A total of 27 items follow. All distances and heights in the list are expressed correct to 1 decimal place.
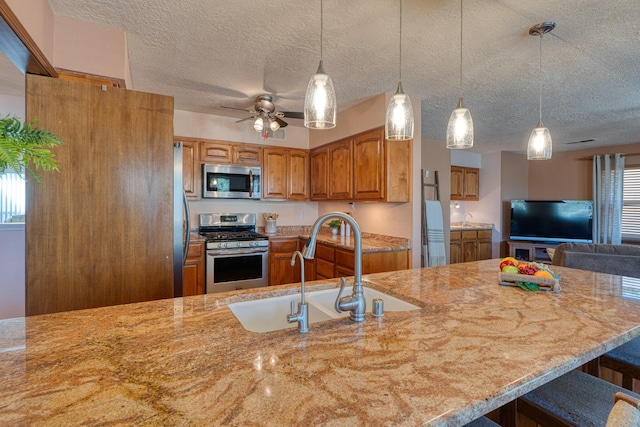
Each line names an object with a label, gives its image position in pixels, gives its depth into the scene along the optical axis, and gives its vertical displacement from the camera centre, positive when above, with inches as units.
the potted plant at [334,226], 166.4 -7.7
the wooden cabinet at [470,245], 225.6 -25.2
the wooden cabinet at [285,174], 172.1 +21.3
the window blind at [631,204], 204.5 +5.1
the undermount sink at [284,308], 55.1 -17.8
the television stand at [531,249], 228.7 -28.0
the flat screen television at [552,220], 217.6 -6.3
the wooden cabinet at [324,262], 121.7 -21.7
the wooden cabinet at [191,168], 152.5 +21.2
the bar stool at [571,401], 39.9 -25.6
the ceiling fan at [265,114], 127.9 +40.2
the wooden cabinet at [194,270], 138.7 -26.5
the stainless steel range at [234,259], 143.2 -22.7
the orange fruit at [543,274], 60.4 -12.1
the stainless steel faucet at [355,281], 43.1 -10.2
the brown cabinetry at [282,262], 159.5 -26.3
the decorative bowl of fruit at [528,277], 59.9 -12.8
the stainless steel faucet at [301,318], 40.4 -13.7
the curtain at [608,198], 207.8 +9.5
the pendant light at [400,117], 60.7 +18.6
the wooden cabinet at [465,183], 241.0 +22.5
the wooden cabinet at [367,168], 124.6 +18.8
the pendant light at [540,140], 77.5 +17.9
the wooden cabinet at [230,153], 158.7 +30.5
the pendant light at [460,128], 66.6 +17.8
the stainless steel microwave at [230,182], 156.4 +15.2
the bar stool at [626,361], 54.3 -26.5
